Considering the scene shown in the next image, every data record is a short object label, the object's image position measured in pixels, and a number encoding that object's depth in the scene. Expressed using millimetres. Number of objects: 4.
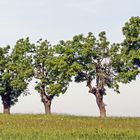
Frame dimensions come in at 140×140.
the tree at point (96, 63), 69500
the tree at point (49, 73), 72000
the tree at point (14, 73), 80312
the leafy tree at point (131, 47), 64688
